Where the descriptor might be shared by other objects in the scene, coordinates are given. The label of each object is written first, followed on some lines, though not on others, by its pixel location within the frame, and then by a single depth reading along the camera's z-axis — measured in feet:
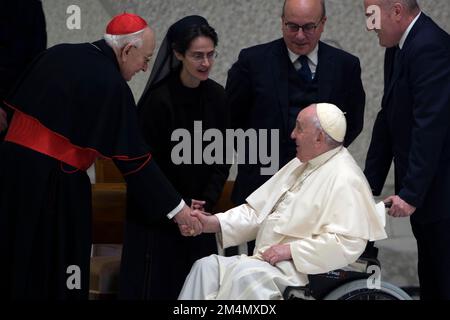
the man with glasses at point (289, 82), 33.37
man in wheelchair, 28.14
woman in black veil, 32.50
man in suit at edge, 30.55
